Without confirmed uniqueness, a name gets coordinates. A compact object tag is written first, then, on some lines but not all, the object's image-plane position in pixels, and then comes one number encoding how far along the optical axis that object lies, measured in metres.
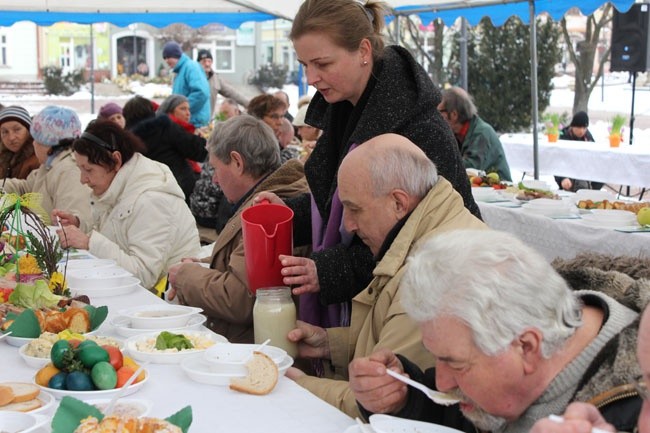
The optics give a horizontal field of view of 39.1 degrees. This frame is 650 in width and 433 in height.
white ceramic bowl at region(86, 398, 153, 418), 1.83
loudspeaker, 9.95
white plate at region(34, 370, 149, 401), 1.99
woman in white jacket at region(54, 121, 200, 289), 4.07
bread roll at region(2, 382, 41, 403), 1.96
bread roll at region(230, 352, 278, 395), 2.11
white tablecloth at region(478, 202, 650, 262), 4.87
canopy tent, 8.22
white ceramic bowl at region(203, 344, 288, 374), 2.22
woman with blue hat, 5.28
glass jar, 2.71
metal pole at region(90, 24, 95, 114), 14.02
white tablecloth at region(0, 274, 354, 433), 1.92
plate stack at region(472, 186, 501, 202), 6.22
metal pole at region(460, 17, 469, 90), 10.39
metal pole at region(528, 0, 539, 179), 7.43
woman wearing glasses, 6.69
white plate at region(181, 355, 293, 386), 2.18
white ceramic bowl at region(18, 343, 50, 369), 2.31
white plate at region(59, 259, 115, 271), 3.77
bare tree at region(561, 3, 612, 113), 16.08
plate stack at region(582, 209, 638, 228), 5.10
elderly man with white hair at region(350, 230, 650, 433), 1.56
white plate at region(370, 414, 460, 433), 1.77
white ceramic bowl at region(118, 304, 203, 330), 2.73
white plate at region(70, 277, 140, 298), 3.31
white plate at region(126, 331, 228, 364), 2.36
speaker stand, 9.96
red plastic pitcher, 2.89
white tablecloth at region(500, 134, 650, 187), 8.77
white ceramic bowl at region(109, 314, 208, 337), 2.65
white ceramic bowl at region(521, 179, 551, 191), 6.48
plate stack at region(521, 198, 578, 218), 5.60
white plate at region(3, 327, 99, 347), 2.52
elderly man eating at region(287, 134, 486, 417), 2.37
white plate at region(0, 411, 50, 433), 1.76
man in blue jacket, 10.39
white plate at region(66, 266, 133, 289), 3.38
